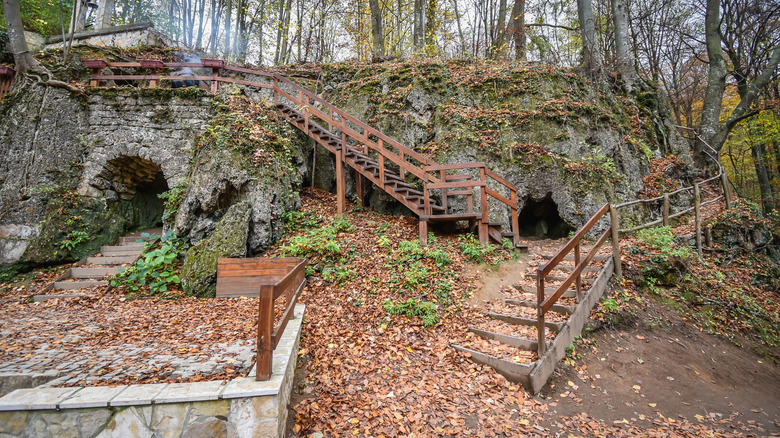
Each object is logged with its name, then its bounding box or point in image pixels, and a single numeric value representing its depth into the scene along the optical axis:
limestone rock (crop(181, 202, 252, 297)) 6.45
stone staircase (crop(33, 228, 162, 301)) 6.84
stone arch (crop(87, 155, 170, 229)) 8.96
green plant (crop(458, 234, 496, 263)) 6.50
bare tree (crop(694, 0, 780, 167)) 10.32
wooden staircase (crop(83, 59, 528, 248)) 7.09
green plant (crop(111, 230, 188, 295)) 6.77
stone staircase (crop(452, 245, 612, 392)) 3.97
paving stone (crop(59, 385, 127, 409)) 2.45
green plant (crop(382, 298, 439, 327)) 4.99
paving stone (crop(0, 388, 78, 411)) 2.43
